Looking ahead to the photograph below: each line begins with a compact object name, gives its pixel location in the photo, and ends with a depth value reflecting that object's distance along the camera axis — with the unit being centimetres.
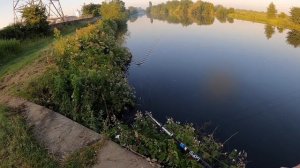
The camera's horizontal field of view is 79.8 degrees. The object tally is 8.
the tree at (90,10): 3500
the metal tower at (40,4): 1790
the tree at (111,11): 3172
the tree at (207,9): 5706
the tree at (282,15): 3694
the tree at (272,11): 3842
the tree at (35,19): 1601
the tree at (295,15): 2997
